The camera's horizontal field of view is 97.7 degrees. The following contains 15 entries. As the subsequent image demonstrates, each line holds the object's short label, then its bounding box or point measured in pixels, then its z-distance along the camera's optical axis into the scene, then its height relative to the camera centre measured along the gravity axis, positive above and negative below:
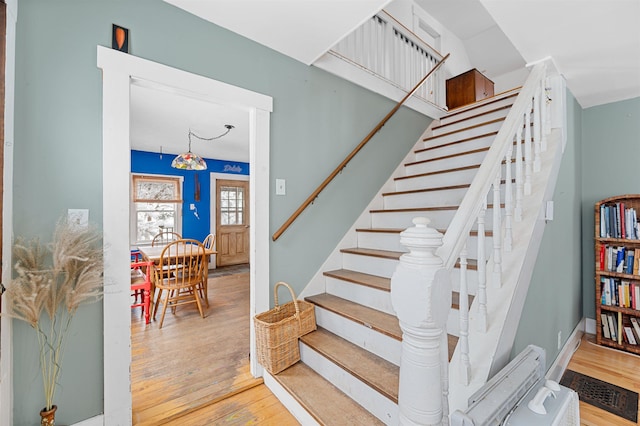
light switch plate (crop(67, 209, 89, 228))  1.36 -0.01
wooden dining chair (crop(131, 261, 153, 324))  2.88 -0.72
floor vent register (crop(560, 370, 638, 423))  1.76 -1.23
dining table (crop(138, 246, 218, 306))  3.20 -0.49
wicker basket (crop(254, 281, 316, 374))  1.79 -0.79
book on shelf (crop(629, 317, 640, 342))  2.39 -0.95
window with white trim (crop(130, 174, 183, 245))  5.40 +0.17
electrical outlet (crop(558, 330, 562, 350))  2.15 -0.96
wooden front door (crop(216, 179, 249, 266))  6.31 -0.17
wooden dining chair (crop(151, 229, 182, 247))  5.13 -0.48
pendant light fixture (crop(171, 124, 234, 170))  3.60 +0.69
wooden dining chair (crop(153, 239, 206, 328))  3.04 -0.65
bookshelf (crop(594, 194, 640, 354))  2.42 -0.51
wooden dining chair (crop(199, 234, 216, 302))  3.47 -0.91
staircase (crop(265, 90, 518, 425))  1.47 -0.56
